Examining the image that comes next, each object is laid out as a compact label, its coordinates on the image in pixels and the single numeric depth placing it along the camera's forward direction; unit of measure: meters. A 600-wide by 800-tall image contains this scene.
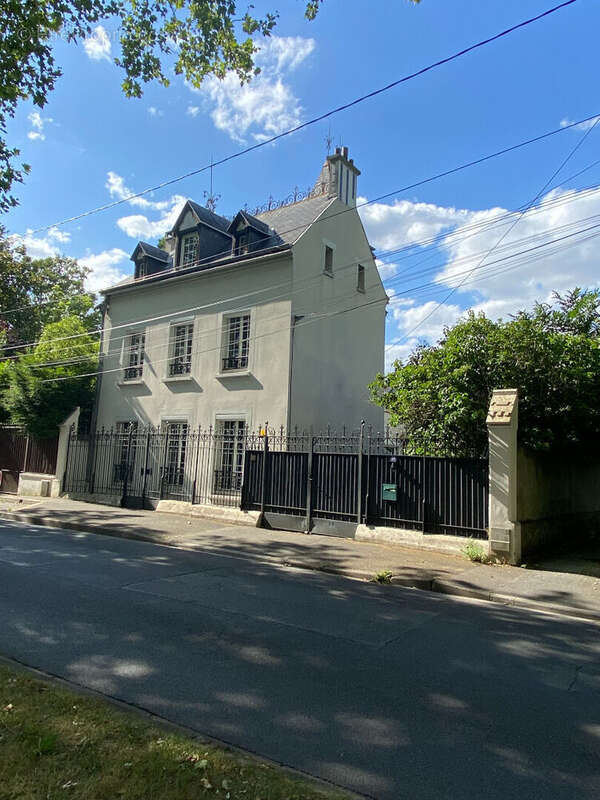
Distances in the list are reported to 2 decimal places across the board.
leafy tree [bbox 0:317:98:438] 20.56
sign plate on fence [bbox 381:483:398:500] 12.05
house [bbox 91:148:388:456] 17.98
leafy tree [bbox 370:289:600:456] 11.43
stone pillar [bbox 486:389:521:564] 10.16
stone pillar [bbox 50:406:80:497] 20.08
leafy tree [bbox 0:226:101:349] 27.45
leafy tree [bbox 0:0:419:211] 8.55
